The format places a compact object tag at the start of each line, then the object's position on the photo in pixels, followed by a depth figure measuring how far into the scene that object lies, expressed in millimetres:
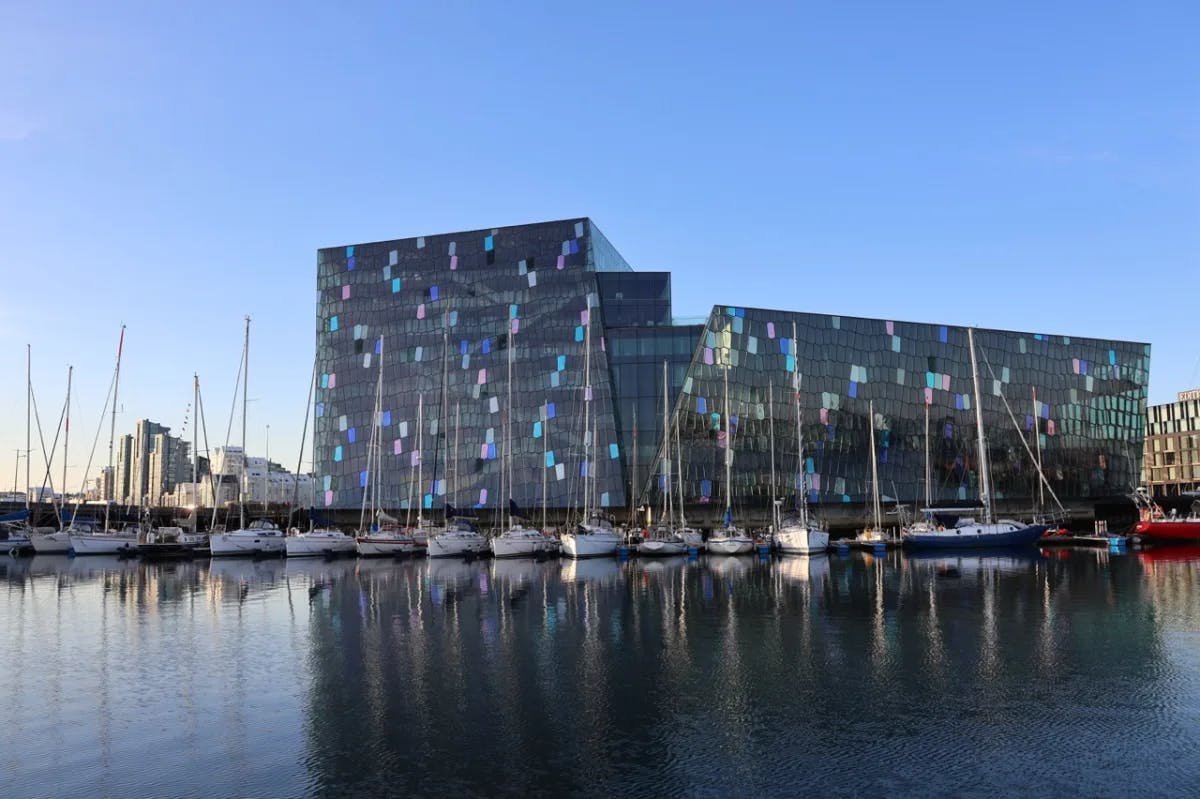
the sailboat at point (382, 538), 73062
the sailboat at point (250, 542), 73750
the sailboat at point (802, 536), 68562
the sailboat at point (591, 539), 68062
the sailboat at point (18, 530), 85500
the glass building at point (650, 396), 86312
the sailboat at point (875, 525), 74250
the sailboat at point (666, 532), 70062
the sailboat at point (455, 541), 70875
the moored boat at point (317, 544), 72938
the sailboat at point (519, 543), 69062
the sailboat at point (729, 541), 71312
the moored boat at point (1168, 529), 75750
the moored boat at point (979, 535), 70250
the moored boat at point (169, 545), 75994
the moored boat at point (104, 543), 78625
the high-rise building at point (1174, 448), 161750
